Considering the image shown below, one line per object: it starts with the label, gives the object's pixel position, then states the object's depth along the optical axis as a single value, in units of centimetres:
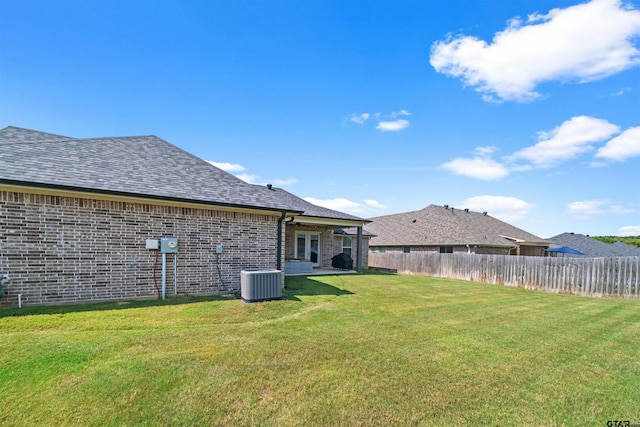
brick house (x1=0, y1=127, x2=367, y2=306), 671
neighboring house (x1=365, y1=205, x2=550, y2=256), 2217
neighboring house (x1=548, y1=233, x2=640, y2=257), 3216
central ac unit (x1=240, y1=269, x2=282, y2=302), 774
